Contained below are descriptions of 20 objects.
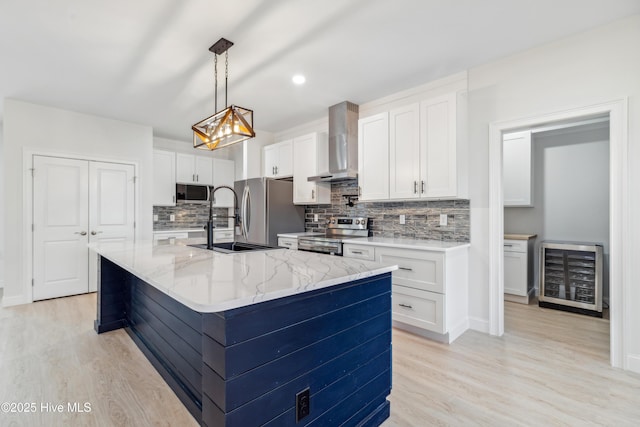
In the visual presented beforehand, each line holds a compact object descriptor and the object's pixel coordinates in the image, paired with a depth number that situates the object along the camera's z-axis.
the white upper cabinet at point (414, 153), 2.91
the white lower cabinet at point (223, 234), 5.87
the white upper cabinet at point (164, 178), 5.14
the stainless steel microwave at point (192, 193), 5.38
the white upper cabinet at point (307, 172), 4.21
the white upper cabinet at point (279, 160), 4.57
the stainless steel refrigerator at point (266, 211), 4.29
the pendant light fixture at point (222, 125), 2.43
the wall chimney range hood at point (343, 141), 3.78
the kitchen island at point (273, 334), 1.10
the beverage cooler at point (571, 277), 3.41
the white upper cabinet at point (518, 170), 4.05
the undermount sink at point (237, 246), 2.54
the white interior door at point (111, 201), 4.34
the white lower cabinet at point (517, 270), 3.84
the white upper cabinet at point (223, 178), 5.89
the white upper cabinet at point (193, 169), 5.43
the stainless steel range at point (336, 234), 3.47
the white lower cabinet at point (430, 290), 2.66
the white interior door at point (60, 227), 3.94
